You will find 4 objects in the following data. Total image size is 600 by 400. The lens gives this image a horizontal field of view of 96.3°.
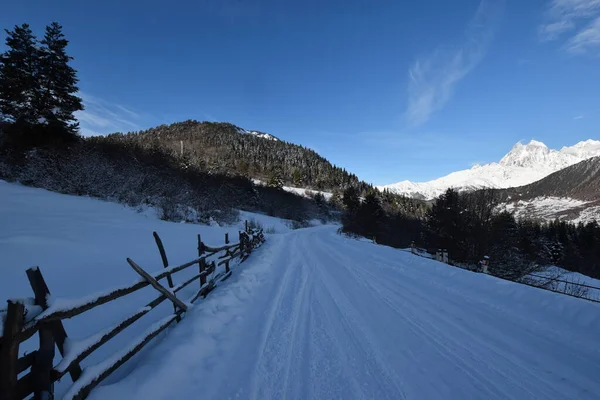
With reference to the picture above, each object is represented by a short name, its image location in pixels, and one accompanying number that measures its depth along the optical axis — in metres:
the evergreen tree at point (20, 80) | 18.22
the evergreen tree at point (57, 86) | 19.28
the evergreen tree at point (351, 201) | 49.12
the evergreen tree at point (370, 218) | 42.62
